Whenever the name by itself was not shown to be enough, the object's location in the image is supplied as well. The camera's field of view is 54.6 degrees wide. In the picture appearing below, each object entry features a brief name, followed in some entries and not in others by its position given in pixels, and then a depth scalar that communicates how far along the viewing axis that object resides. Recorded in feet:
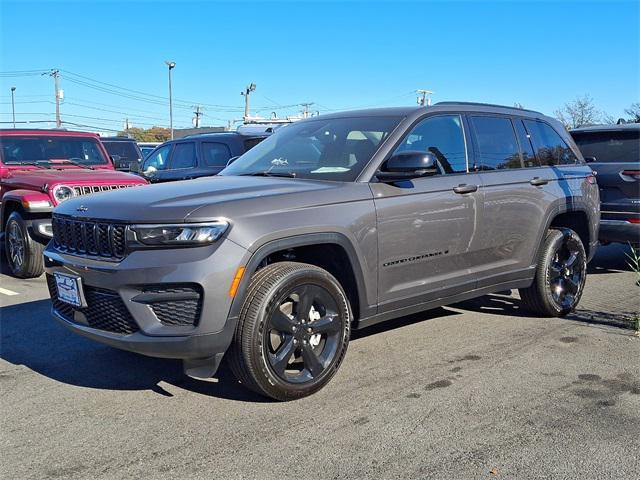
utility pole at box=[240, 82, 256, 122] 168.66
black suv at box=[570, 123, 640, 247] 24.61
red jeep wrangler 24.34
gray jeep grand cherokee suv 11.46
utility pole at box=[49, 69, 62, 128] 176.35
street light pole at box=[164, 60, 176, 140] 152.11
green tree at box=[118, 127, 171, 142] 235.40
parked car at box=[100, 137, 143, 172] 49.21
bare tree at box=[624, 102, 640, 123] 74.63
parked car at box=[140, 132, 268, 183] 32.40
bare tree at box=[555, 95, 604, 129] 93.61
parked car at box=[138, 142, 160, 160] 77.30
